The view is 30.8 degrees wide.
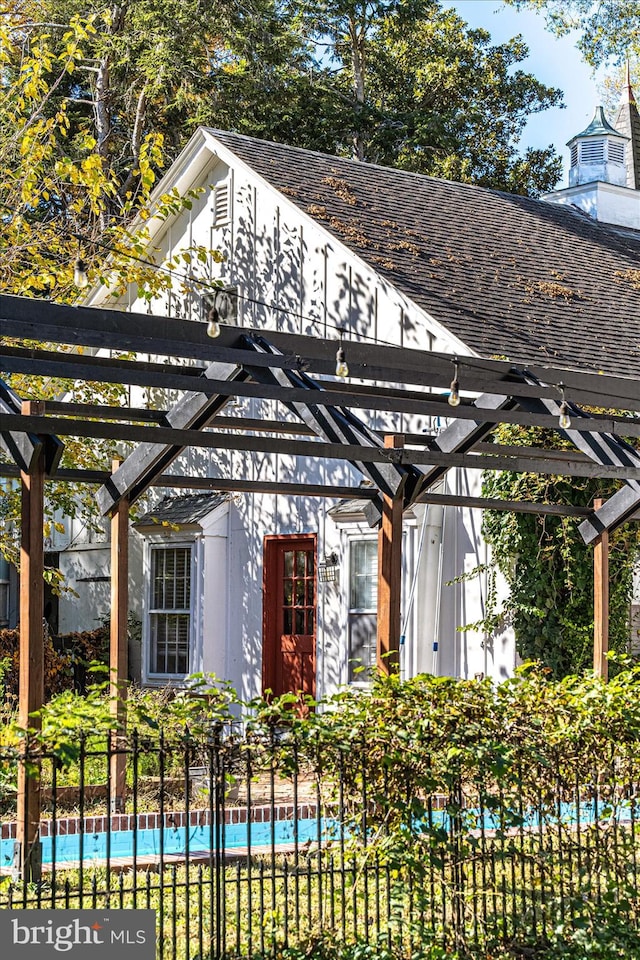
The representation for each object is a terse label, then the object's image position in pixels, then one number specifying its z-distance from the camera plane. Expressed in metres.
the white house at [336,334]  11.85
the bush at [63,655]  14.58
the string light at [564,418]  7.90
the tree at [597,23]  19.03
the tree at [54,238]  12.92
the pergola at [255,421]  6.68
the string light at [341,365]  6.64
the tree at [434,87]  27.20
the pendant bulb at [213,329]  6.65
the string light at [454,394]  7.21
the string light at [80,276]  5.98
